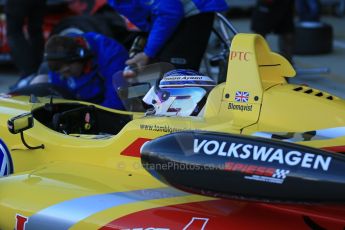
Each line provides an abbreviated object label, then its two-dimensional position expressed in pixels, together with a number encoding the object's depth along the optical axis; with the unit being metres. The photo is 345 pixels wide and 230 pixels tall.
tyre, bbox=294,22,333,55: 17.14
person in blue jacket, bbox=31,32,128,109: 8.56
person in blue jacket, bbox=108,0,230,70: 8.06
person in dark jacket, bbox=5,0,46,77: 12.87
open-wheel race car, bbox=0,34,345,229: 4.50
